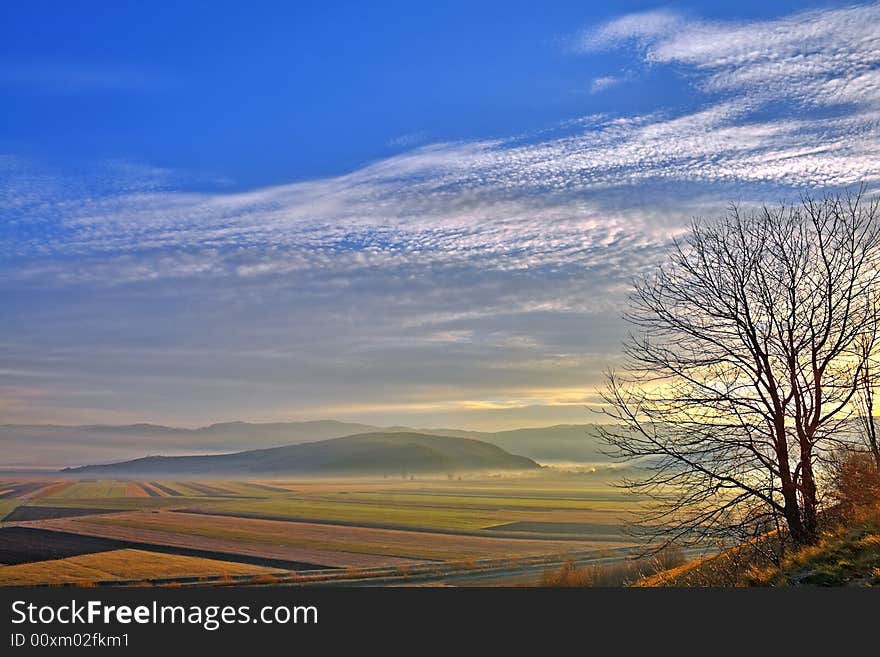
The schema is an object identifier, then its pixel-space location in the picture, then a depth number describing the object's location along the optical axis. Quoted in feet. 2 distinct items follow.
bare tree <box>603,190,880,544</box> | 64.59
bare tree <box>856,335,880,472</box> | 65.57
